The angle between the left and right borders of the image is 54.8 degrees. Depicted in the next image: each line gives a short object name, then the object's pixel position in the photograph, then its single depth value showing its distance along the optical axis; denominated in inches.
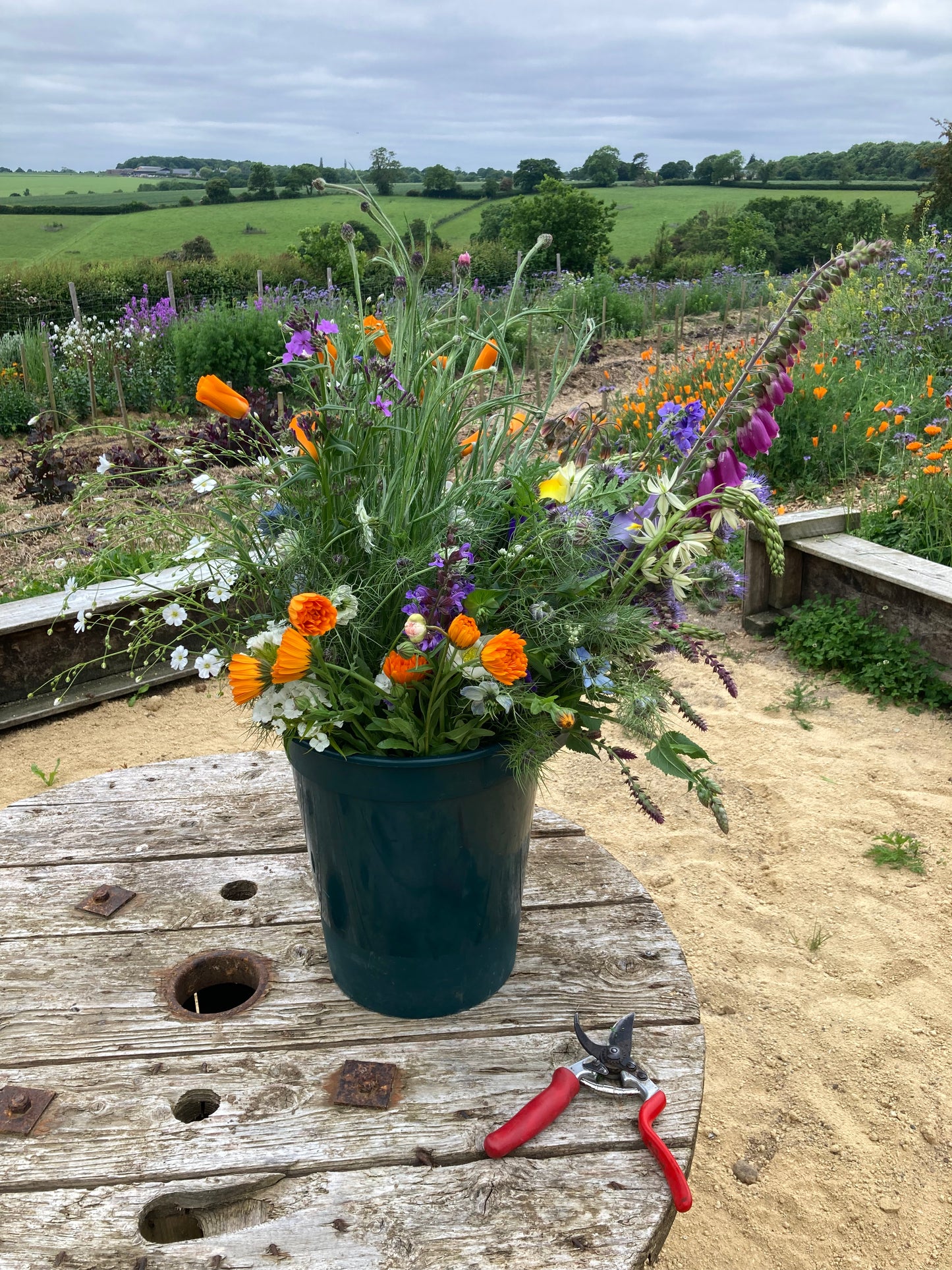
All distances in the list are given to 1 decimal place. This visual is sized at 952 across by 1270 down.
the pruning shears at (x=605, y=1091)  35.4
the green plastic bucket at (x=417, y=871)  38.2
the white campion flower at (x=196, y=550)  39.9
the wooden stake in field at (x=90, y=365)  274.1
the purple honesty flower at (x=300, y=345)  38.4
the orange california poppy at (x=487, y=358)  41.8
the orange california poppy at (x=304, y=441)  38.1
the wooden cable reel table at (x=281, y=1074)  33.3
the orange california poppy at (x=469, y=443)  42.1
